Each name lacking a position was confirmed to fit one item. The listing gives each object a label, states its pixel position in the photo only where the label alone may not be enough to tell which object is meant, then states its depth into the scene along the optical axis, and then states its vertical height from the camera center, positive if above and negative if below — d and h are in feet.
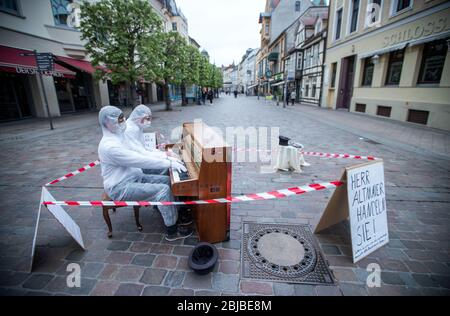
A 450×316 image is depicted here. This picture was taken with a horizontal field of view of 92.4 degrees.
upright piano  8.24 -3.20
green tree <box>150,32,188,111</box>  58.13 +10.85
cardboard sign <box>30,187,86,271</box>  8.04 -4.71
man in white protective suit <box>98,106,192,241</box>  8.80 -2.88
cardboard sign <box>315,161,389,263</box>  8.36 -4.49
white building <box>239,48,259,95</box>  262.47 +34.60
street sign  30.30 +5.27
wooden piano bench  9.49 -5.05
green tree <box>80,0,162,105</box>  37.63 +11.25
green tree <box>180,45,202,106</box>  75.72 +11.25
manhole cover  7.79 -6.18
